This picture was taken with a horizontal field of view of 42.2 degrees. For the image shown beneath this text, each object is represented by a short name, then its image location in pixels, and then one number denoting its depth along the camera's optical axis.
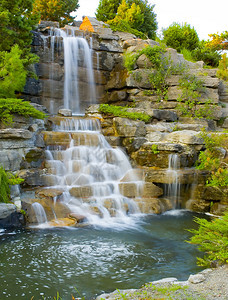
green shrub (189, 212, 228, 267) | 4.92
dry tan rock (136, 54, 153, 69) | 17.21
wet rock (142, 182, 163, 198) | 10.37
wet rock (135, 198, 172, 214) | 9.74
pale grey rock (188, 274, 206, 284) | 4.22
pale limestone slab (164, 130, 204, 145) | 11.65
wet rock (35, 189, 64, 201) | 8.90
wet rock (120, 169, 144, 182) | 10.74
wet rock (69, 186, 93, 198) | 9.47
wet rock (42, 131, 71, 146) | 11.14
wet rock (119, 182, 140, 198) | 10.15
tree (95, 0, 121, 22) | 24.72
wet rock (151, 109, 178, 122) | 14.29
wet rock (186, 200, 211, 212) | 10.15
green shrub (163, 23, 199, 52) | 22.34
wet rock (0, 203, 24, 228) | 7.65
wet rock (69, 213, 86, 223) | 8.31
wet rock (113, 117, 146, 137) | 12.32
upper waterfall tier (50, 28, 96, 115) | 17.11
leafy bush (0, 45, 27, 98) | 11.88
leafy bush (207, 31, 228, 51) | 21.86
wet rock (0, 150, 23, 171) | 9.19
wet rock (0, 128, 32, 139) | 9.37
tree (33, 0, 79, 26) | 22.36
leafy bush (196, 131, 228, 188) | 10.09
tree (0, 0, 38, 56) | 12.77
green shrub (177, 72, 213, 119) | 15.82
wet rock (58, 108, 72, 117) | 14.85
